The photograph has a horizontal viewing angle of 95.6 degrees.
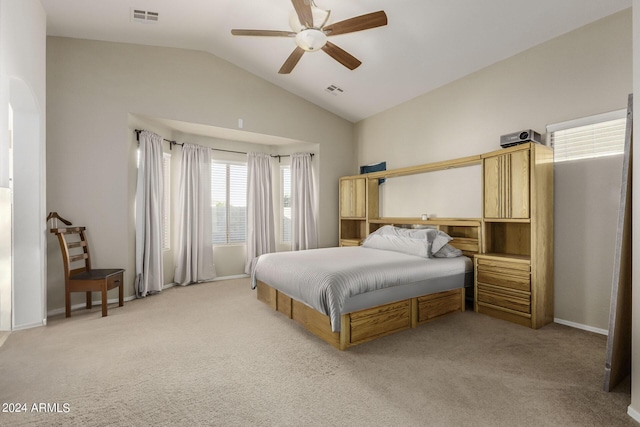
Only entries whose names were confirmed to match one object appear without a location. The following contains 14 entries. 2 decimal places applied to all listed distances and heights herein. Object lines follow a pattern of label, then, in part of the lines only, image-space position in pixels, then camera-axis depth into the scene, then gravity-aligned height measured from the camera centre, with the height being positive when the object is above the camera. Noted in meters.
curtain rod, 4.26 +1.19
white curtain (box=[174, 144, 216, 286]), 4.95 -0.11
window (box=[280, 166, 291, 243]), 6.04 +0.18
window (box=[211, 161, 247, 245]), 5.49 +0.20
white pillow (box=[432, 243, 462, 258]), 3.58 -0.50
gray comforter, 2.54 -0.61
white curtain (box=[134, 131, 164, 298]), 4.21 -0.05
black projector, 3.12 +0.82
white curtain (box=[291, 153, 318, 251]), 5.71 +0.15
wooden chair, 3.32 -0.73
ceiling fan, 2.51 +1.72
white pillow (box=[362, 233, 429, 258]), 3.53 -0.43
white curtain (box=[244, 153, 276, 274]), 5.58 +0.07
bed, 2.59 -0.71
